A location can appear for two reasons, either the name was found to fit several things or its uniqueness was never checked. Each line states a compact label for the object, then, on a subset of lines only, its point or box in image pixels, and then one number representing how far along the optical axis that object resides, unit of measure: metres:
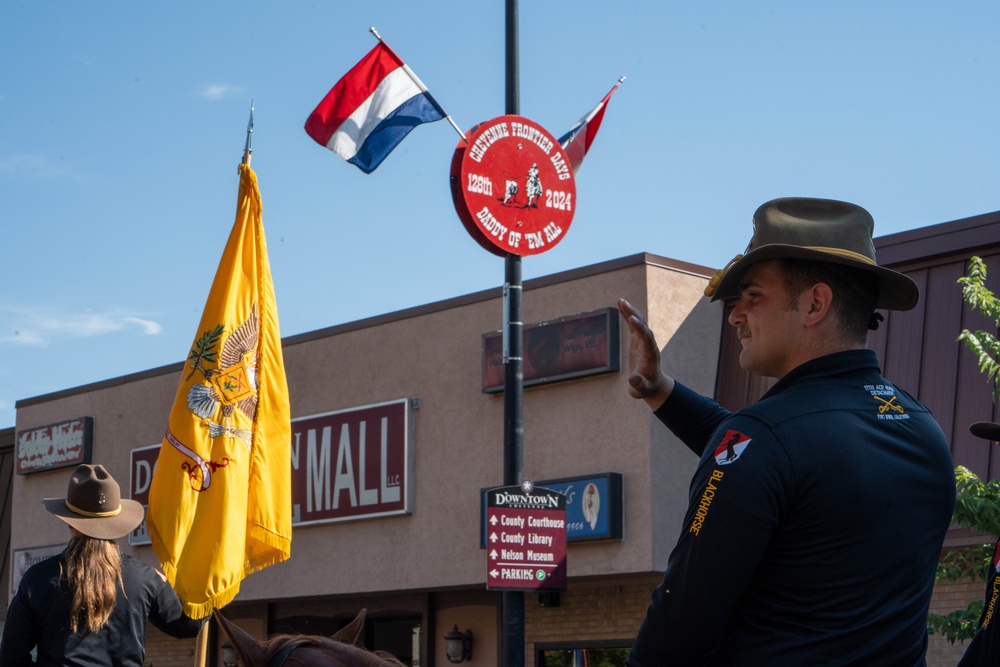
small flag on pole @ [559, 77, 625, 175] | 12.59
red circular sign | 10.59
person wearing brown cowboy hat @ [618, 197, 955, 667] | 2.46
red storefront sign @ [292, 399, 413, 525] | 18.91
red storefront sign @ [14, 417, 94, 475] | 23.77
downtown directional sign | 9.82
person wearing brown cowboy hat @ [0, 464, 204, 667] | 5.57
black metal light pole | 9.88
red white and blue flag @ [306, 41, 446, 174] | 11.93
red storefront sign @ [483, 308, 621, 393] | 16.75
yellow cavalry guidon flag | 7.93
